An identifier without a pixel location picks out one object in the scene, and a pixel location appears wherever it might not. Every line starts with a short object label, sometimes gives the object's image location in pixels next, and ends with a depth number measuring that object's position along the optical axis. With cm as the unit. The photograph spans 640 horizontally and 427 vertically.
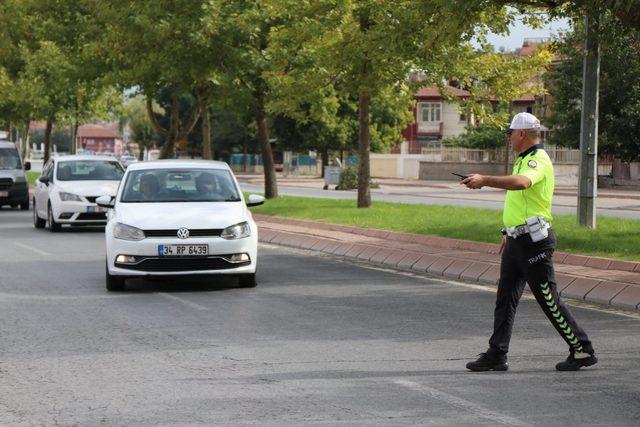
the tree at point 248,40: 2902
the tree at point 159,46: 2920
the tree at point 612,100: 4972
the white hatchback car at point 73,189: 2432
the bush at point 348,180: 5166
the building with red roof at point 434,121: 9906
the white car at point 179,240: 1353
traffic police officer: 841
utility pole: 1839
